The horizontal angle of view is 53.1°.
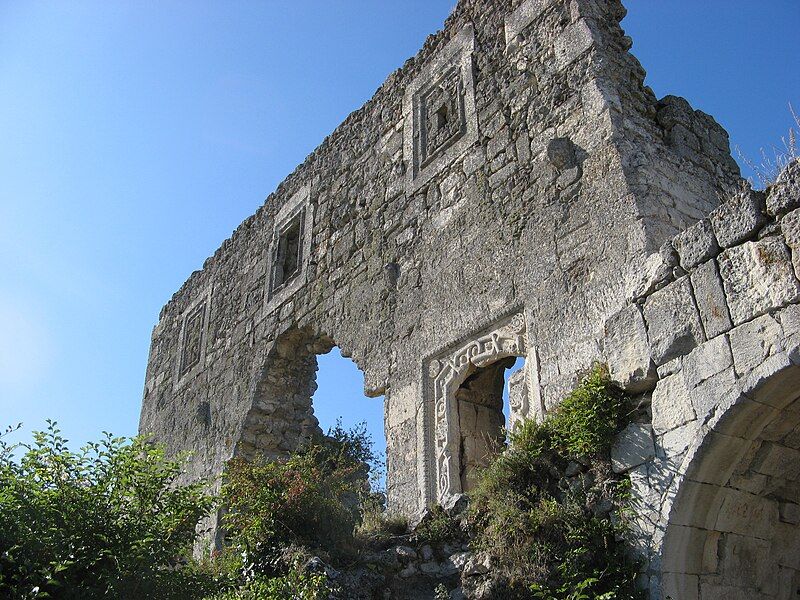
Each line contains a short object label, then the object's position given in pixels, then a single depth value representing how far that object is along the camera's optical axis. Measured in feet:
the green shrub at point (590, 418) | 15.10
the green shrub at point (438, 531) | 17.15
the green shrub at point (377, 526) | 18.39
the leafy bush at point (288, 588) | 15.49
